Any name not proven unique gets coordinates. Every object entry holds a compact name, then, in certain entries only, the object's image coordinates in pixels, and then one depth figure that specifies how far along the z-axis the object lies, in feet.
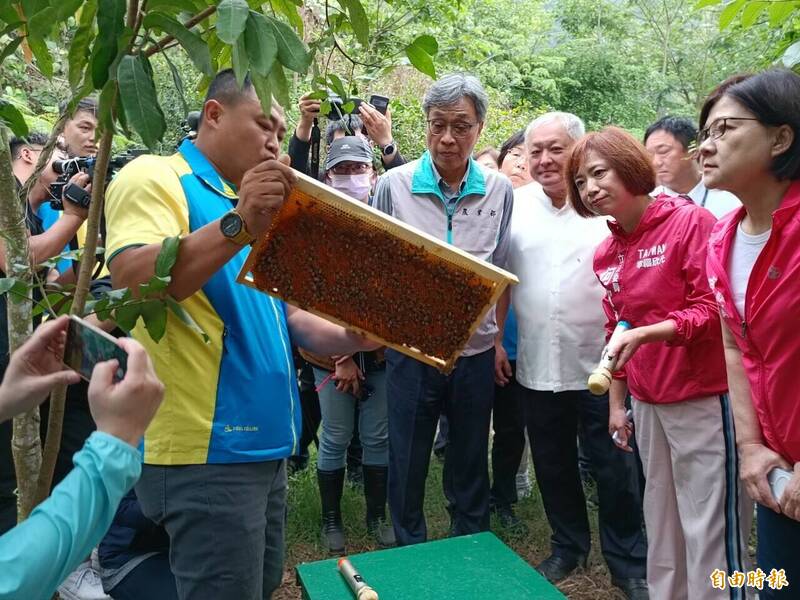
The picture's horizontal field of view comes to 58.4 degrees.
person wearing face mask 15.08
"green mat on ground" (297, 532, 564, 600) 9.48
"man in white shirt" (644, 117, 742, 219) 16.96
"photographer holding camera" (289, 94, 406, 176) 14.76
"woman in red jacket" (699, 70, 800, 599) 7.42
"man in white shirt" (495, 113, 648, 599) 13.12
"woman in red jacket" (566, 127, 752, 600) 9.98
